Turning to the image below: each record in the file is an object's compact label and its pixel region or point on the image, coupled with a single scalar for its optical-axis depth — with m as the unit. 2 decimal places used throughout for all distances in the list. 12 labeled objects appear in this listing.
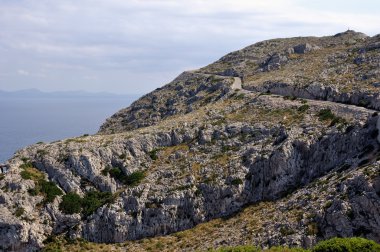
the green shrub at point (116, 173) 66.94
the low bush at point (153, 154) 70.19
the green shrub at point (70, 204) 60.97
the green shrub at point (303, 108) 69.31
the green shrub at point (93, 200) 61.12
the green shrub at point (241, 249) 37.59
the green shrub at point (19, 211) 58.31
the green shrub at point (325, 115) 63.69
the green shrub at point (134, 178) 65.00
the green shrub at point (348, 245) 34.59
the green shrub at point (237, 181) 59.66
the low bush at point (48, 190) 61.78
